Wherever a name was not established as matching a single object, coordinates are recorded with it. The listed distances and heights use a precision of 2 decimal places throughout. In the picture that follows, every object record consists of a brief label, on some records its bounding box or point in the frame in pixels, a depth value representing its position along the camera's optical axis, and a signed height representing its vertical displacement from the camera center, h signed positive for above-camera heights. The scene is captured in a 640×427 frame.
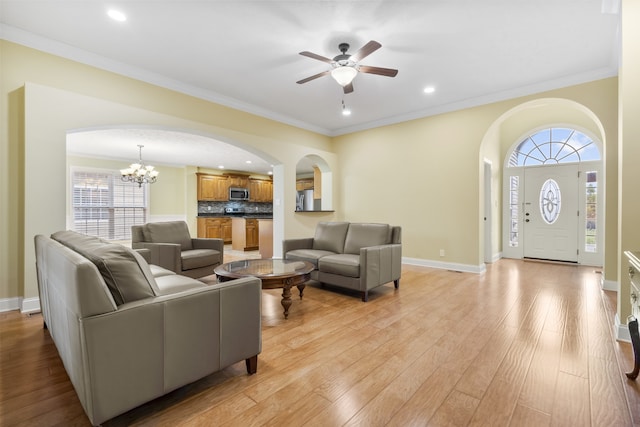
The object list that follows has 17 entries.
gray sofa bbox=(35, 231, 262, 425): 1.25 -0.59
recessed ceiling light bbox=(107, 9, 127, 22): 2.61 +1.84
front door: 5.54 -0.01
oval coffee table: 2.63 -0.60
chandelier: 6.88 +0.94
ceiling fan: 2.97 +1.55
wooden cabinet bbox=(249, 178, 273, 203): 10.45 +0.80
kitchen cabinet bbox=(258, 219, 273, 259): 6.49 -0.61
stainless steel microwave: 9.74 +0.63
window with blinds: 7.41 +0.20
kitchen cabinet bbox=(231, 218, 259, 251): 7.83 -0.64
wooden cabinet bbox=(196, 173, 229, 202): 9.15 +0.78
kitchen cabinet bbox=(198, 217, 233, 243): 9.09 -0.54
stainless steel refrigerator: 9.49 +0.39
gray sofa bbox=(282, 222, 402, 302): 3.33 -0.57
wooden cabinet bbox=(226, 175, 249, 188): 9.79 +1.07
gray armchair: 3.80 -0.54
